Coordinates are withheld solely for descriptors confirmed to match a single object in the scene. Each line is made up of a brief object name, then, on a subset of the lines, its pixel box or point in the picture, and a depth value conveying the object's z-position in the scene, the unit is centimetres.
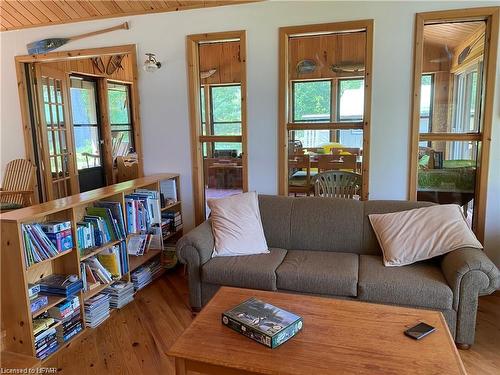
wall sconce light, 352
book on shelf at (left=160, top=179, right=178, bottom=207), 366
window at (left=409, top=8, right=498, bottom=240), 297
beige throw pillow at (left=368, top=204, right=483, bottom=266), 253
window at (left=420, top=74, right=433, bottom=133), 308
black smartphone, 165
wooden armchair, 392
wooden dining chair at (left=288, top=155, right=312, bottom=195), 352
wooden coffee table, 148
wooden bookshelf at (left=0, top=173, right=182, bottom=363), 215
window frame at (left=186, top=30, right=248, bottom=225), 340
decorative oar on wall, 365
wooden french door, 416
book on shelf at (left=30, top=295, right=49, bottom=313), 225
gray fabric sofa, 227
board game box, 162
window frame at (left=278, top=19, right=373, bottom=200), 310
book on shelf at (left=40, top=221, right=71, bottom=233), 236
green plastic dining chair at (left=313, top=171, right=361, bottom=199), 338
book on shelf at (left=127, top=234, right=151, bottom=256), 330
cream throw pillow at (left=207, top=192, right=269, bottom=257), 283
